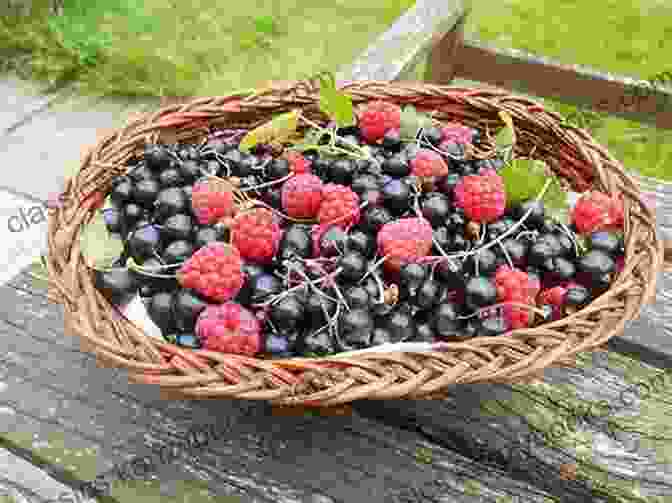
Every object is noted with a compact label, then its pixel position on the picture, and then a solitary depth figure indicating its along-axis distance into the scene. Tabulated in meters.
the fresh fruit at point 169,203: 0.42
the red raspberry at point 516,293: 0.39
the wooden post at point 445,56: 0.65
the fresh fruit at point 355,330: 0.38
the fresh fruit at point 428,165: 0.43
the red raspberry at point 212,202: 0.42
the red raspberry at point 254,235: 0.40
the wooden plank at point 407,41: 0.58
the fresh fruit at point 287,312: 0.38
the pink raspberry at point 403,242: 0.39
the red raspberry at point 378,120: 0.46
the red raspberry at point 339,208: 0.41
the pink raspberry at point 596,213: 0.43
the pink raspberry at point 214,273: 0.38
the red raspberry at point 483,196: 0.41
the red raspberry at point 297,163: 0.44
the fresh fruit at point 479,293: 0.38
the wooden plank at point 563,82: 0.61
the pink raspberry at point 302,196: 0.42
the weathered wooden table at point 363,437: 0.39
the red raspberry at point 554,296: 0.41
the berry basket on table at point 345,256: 0.37
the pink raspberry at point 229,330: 0.37
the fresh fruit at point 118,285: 0.40
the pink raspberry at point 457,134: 0.46
